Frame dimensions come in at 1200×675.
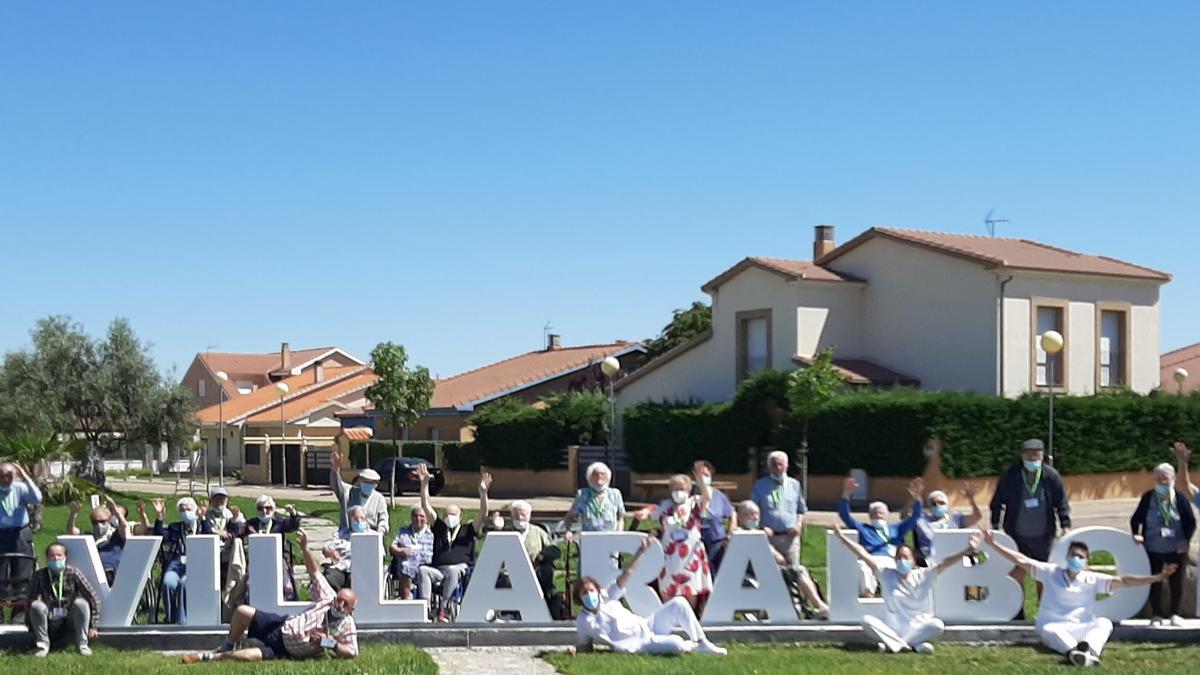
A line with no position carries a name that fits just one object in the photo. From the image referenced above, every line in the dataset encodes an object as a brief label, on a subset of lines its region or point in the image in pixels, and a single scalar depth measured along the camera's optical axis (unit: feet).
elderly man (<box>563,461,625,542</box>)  42.50
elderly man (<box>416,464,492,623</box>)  43.01
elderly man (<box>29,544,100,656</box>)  39.06
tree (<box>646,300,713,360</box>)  193.06
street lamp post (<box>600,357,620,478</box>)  112.06
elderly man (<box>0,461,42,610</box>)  42.52
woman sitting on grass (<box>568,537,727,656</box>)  38.29
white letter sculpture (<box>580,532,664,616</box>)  40.29
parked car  136.10
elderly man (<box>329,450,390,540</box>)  45.70
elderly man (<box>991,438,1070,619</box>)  42.52
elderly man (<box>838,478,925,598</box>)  42.11
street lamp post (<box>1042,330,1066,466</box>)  88.94
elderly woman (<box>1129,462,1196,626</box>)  41.55
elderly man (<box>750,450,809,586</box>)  43.21
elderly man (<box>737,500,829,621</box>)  42.52
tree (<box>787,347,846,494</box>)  106.73
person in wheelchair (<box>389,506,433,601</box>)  42.75
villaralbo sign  40.47
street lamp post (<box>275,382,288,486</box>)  176.55
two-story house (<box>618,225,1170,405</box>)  118.21
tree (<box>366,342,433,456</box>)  134.72
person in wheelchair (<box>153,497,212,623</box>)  42.52
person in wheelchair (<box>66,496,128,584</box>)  43.45
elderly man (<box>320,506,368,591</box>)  42.22
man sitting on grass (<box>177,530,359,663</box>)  37.09
